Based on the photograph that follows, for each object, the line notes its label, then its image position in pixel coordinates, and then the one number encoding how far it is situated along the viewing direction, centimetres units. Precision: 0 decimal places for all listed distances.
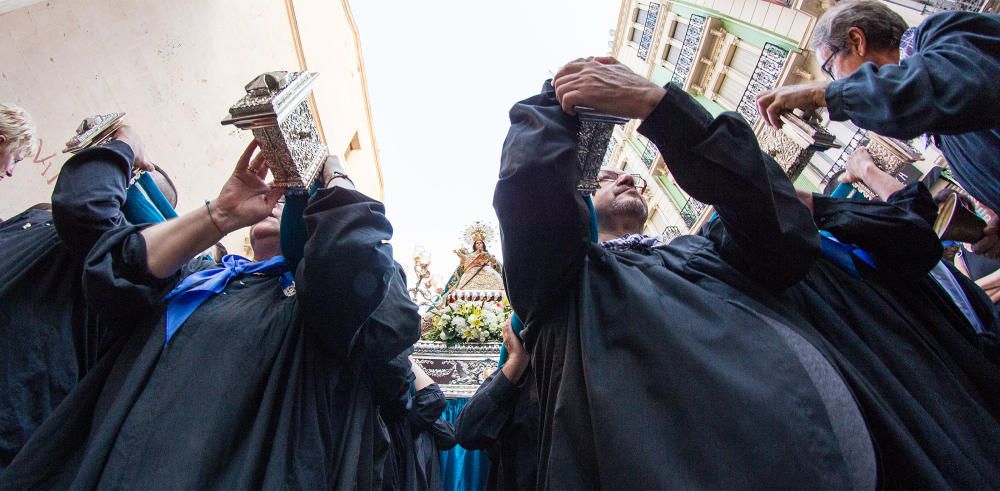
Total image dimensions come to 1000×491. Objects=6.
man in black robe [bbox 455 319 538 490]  194
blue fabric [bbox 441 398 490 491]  267
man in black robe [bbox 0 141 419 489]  130
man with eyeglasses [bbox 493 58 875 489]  102
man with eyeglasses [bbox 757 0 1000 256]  138
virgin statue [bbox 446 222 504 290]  571
